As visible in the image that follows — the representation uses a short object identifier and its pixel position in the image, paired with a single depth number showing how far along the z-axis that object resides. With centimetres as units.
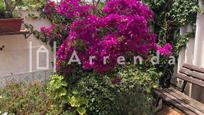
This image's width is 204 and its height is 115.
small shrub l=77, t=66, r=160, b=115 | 381
